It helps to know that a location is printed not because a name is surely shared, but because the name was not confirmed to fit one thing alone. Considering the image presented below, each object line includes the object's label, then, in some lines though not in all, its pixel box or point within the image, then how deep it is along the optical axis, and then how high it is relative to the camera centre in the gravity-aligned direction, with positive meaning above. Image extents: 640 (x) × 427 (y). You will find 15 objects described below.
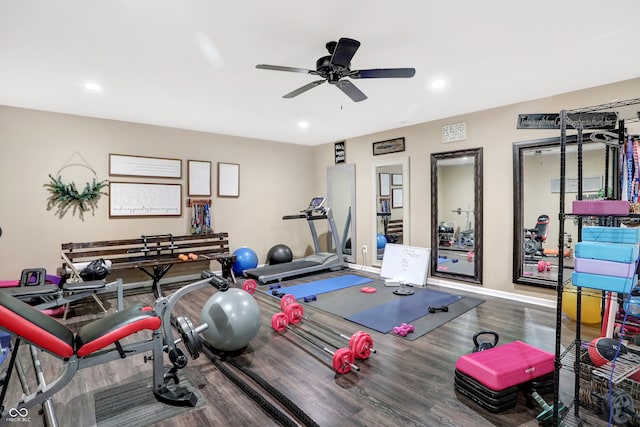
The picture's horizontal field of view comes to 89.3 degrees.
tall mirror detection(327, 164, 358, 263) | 6.51 +0.14
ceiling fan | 2.46 +1.18
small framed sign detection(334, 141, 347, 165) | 6.61 +1.19
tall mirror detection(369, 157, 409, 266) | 5.98 +0.03
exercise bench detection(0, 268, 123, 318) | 2.60 -0.72
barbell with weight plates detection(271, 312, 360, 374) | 2.48 -1.18
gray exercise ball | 2.71 -0.95
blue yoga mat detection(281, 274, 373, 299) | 4.72 -1.20
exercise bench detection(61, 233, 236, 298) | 4.56 -0.67
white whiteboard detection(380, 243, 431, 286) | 5.10 -0.89
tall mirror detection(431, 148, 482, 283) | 4.67 -0.07
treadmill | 5.50 -1.01
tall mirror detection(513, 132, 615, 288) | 4.19 +0.20
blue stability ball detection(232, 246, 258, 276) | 5.79 -0.92
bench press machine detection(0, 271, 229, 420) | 1.68 -0.78
